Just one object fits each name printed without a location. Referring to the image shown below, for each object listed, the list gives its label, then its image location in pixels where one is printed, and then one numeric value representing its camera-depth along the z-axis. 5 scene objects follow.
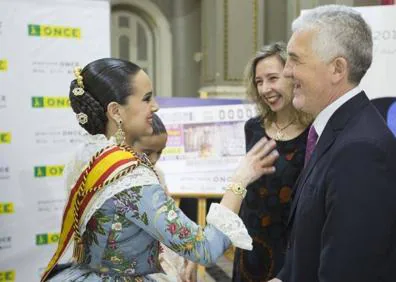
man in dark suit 1.01
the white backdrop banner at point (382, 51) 2.75
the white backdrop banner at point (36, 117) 2.77
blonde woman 1.85
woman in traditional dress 1.24
